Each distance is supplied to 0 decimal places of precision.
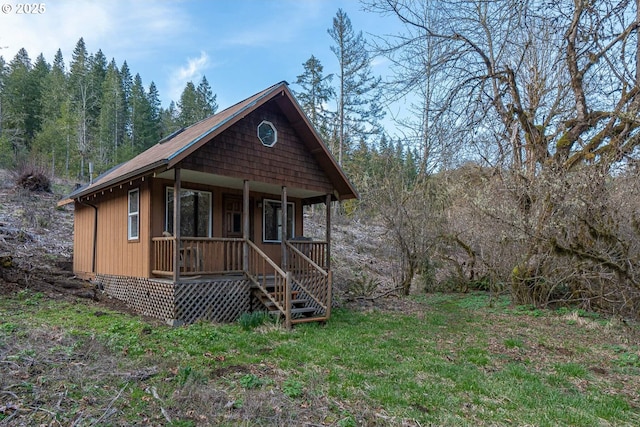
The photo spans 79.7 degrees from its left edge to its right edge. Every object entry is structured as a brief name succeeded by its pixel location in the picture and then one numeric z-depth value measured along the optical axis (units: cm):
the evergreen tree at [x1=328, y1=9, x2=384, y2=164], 2395
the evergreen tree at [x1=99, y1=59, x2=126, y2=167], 3456
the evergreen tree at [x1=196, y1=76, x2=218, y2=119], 3888
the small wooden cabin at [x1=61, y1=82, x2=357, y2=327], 808
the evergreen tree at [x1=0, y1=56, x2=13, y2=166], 2434
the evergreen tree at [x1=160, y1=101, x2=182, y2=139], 3912
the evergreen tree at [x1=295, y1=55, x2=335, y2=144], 2655
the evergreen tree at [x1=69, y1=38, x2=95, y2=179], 3185
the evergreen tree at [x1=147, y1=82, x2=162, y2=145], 3947
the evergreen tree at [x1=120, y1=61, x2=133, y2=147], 4031
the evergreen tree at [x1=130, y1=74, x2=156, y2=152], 3784
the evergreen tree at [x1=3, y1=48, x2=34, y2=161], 3203
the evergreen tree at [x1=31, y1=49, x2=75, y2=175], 3115
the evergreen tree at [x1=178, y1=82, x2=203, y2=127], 3775
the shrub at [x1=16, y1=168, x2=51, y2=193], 1816
